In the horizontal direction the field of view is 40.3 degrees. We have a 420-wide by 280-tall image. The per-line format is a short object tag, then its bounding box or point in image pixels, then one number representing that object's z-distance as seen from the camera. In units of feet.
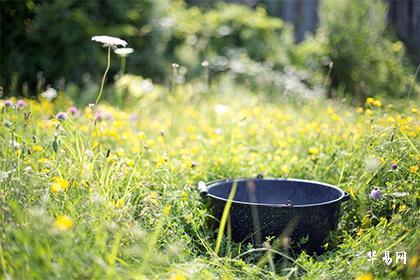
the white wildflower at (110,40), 8.29
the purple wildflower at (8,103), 10.62
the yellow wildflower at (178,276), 6.32
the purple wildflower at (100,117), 10.60
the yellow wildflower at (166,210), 8.60
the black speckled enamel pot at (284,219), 8.70
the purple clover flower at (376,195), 8.69
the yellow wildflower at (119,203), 8.22
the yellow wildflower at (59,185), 6.87
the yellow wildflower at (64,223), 5.57
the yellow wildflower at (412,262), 6.23
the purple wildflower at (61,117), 8.69
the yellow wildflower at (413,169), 8.93
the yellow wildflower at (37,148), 9.89
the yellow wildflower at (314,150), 11.14
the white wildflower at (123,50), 8.92
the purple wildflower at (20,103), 11.05
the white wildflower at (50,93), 9.21
